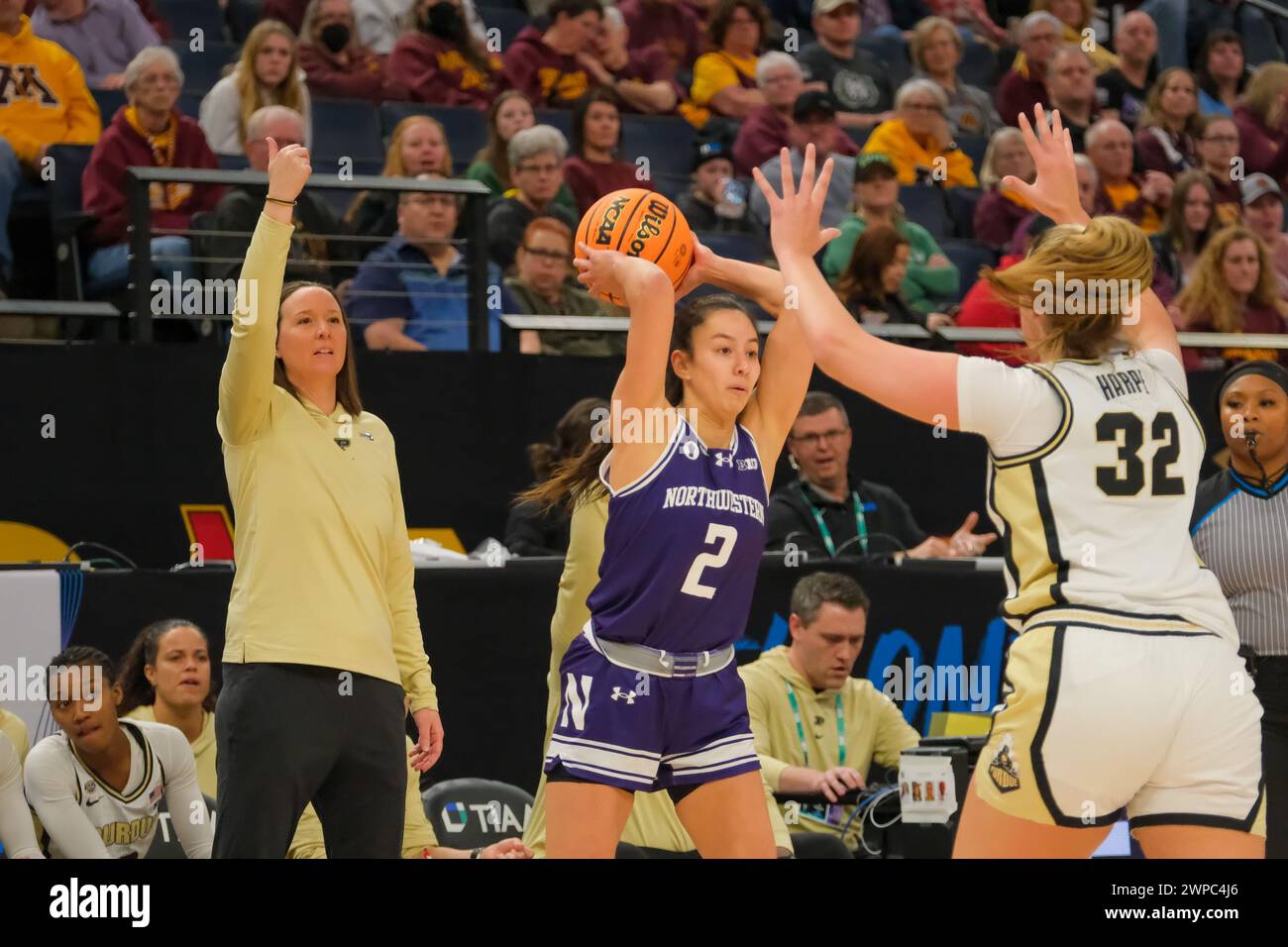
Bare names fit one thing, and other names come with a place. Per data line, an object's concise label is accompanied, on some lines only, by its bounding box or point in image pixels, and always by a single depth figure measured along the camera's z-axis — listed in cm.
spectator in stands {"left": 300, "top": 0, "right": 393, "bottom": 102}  1030
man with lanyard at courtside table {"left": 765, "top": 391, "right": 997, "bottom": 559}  800
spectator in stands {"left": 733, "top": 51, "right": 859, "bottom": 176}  1062
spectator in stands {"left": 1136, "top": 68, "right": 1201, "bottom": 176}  1195
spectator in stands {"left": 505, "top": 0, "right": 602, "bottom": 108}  1069
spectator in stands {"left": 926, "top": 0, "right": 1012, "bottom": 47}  1360
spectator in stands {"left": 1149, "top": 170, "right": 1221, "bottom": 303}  1067
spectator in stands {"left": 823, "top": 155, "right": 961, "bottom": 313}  964
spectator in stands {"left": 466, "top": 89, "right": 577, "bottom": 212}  948
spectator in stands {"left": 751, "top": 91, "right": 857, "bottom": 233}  1036
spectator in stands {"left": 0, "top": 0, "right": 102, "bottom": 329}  901
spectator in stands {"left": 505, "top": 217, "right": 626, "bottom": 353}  884
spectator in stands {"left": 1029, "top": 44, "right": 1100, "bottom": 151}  1184
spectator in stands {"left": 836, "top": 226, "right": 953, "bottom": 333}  922
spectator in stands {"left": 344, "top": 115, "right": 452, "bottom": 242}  892
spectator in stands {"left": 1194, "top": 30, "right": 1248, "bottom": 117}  1331
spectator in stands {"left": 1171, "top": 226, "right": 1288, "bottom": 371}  980
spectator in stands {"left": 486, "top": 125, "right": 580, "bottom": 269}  916
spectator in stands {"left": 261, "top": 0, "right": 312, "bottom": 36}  1049
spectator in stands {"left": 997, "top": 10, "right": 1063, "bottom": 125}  1231
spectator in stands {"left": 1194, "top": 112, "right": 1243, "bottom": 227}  1170
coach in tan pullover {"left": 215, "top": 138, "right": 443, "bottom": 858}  459
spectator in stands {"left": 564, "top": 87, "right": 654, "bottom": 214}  983
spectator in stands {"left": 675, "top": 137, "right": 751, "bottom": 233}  1018
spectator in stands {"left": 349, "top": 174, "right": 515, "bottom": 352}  871
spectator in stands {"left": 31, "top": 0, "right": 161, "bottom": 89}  976
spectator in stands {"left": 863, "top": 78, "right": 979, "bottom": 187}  1111
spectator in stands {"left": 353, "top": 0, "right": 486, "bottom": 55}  1070
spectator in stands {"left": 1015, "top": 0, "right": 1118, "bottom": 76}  1323
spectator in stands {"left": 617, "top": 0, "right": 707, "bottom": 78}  1173
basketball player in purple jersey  430
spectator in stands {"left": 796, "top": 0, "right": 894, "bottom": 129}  1180
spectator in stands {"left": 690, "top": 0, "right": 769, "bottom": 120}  1137
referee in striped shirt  568
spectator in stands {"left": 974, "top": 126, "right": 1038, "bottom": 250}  1074
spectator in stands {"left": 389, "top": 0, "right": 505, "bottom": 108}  1045
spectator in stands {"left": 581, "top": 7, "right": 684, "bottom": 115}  1105
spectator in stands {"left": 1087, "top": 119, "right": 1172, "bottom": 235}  1134
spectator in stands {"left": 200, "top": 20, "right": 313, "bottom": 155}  906
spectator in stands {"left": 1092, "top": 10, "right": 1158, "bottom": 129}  1273
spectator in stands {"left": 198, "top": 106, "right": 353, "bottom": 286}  827
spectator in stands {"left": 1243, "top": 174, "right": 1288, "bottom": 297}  1105
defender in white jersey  362
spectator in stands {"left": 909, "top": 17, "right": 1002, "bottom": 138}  1187
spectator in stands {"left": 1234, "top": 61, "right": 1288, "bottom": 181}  1245
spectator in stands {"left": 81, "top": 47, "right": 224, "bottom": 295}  842
